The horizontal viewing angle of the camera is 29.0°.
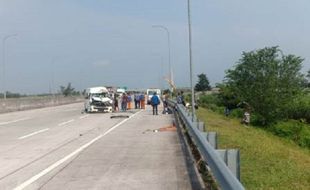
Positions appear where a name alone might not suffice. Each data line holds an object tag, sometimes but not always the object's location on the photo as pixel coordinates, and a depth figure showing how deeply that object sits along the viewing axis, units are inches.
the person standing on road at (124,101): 1991.1
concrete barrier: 2199.1
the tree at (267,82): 2079.2
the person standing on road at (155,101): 1660.3
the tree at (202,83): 5315.0
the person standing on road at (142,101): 2287.6
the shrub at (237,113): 2232.8
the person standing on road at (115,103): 2033.7
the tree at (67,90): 5797.2
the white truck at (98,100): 1908.2
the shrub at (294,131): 1544.0
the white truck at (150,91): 2936.3
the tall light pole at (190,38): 1003.9
